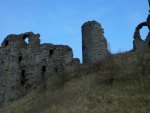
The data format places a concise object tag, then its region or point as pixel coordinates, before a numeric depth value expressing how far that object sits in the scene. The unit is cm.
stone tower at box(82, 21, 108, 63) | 1737
